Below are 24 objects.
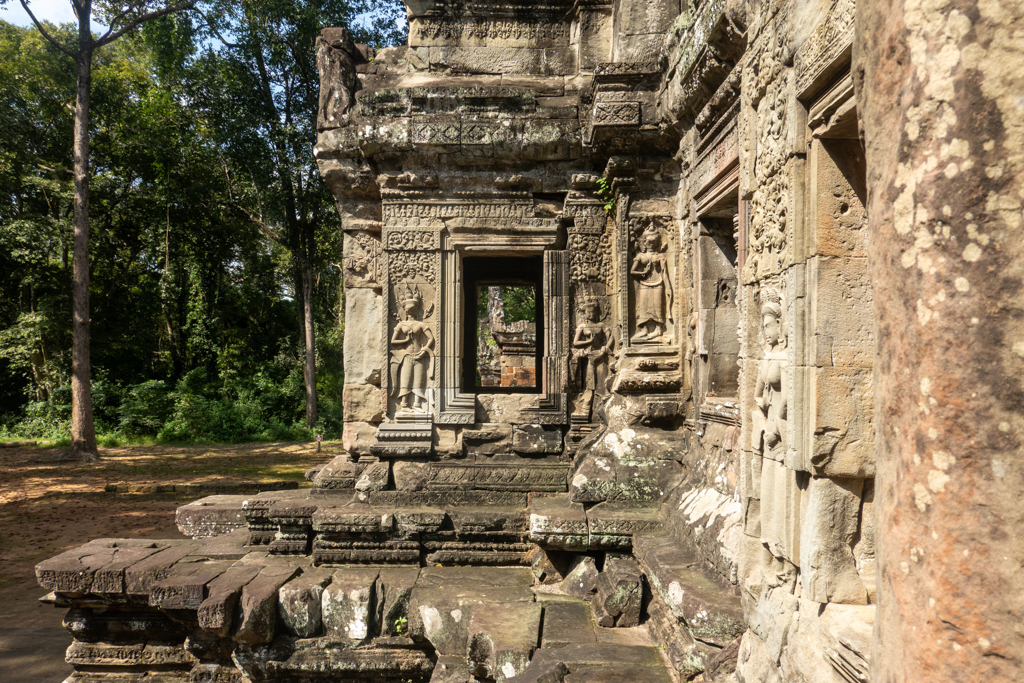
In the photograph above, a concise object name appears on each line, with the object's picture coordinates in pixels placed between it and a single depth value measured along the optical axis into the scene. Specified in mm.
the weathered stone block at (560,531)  4379
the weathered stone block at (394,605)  4586
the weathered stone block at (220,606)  4250
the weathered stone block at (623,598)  3816
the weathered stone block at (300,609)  4484
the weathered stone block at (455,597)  4250
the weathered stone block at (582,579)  4359
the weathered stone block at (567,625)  3615
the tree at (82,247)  12570
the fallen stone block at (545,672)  3027
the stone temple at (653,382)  1027
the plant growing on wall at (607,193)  5562
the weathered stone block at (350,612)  4531
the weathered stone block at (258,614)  4348
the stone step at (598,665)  3037
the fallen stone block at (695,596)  2898
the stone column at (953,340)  976
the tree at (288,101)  15102
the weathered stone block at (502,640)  3486
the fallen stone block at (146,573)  4695
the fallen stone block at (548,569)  4605
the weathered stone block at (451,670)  3855
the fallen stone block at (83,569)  4668
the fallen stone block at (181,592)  4434
